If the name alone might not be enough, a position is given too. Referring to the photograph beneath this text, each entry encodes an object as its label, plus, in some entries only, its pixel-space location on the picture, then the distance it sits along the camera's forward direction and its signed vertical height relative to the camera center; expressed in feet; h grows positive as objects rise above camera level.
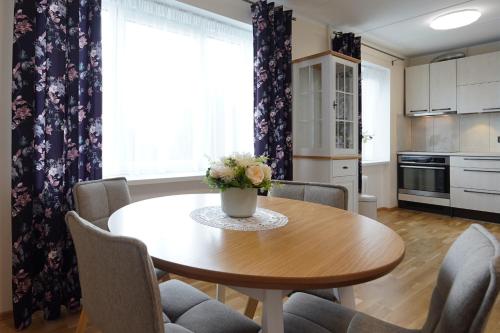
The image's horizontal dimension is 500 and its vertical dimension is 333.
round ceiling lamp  10.77 +5.06
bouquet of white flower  4.29 -0.08
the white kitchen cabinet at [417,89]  16.62 +4.07
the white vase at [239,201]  4.44 -0.47
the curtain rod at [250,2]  9.97 +5.11
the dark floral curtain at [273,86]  9.86 +2.55
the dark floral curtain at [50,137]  6.13 +0.62
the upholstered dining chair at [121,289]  2.32 -0.95
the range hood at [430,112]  15.84 +2.76
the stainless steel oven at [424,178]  15.60 -0.57
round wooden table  2.67 -0.82
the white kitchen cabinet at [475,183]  13.97 -0.73
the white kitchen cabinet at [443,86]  15.61 +3.95
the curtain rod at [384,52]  14.93 +5.62
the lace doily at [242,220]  4.12 -0.73
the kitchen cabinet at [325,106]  10.65 +2.09
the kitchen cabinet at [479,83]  14.35 +3.78
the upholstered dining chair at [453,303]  2.13 -1.02
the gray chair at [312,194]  5.76 -0.51
